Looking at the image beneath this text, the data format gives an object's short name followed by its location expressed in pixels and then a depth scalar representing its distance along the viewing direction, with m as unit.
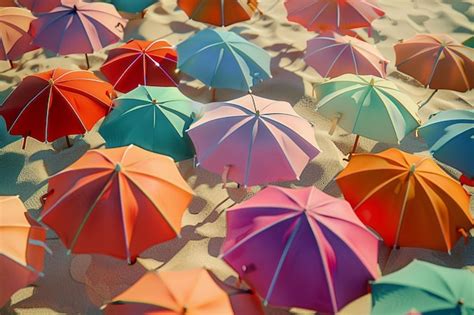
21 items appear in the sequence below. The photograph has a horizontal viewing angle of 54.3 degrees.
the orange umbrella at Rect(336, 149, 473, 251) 4.13
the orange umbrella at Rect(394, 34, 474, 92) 6.16
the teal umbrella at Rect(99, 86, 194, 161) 4.62
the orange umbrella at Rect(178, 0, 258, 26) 6.77
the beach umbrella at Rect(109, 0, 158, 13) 6.96
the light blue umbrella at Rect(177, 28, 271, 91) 5.62
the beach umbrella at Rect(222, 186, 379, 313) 3.39
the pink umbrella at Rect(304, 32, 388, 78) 6.04
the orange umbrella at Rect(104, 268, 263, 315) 3.05
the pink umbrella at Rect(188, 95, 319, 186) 4.41
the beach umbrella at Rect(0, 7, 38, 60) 5.74
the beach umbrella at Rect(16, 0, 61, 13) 6.66
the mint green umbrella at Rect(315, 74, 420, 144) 5.09
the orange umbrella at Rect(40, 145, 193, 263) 3.60
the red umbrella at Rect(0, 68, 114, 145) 4.71
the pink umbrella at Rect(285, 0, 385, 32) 6.69
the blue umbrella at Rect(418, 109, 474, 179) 4.80
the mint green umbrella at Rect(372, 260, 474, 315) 3.25
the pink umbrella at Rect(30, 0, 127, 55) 5.78
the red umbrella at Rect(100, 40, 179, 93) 5.54
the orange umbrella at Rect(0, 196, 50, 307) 3.36
